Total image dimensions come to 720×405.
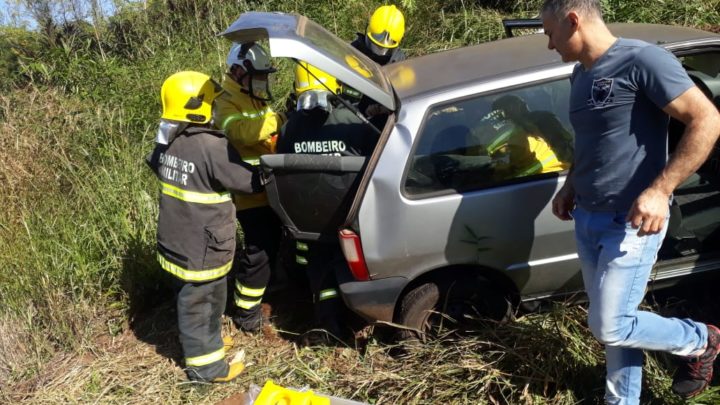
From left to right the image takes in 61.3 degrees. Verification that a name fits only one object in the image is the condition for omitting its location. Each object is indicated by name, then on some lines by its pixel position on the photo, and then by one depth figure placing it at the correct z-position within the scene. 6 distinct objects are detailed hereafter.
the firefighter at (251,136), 3.73
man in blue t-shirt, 2.08
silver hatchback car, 2.94
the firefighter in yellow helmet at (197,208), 3.24
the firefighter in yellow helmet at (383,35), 5.16
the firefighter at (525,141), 3.00
